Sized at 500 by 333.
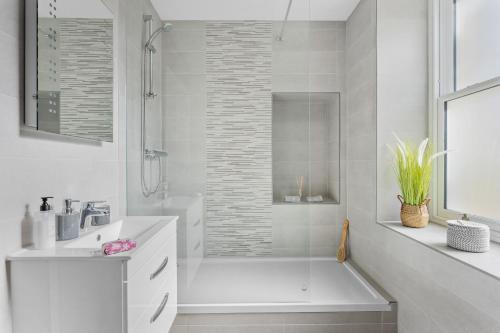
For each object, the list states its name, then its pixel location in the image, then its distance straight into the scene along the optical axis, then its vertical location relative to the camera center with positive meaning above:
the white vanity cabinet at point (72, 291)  0.89 -0.39
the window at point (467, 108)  1.57 +0.34
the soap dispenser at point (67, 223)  1.08 -0.22
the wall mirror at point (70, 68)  1.03 +0.41
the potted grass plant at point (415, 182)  1.89 -0.11
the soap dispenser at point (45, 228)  0.96 -0.21
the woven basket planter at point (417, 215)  1.91 -0.33
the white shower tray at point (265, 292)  1.80 -0.82
